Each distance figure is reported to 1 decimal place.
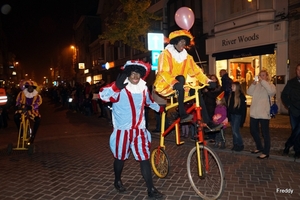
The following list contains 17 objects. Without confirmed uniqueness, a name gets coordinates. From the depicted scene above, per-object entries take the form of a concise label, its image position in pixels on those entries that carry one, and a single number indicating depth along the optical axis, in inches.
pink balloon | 269.3
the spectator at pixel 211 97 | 247.0
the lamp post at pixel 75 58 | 1748.2
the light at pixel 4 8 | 1521.3
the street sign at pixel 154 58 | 493.2
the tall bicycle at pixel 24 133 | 242.2
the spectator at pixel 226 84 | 237.8
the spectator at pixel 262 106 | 197.1
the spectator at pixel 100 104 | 430.1
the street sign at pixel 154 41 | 475.7
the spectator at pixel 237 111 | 213.6
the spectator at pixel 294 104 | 193.1
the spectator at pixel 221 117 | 225.7
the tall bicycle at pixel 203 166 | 127.5
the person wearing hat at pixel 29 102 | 243.5
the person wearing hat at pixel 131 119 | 132.4
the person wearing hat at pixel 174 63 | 145.7
